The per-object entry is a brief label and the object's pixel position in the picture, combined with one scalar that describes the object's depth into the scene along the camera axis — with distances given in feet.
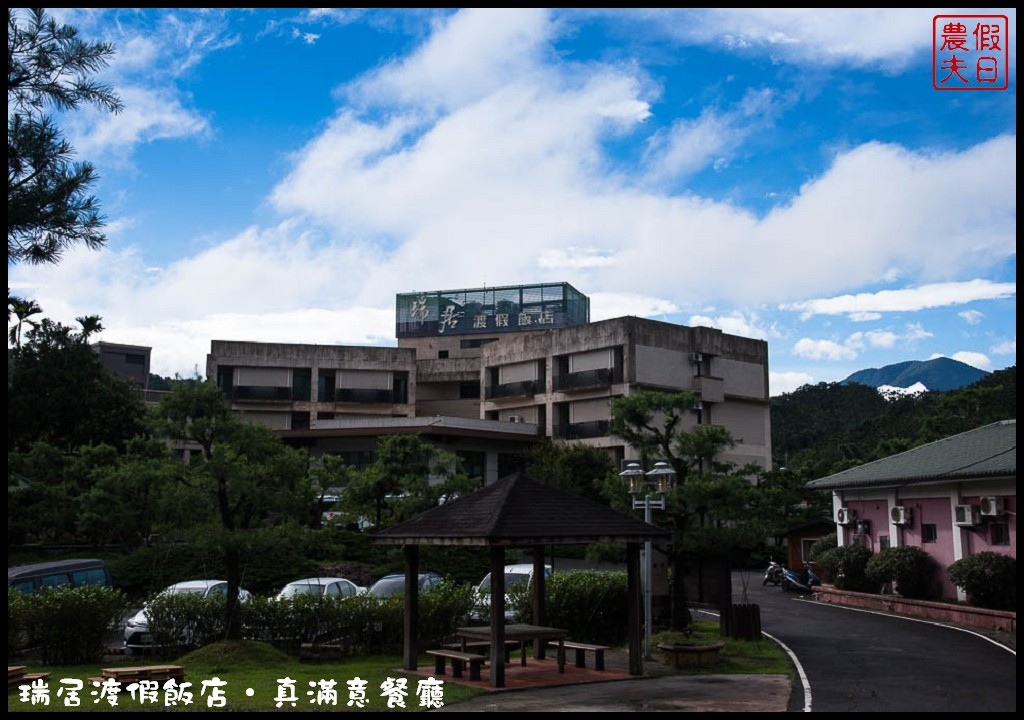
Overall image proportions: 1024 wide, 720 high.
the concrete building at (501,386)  157.79
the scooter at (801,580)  107.65
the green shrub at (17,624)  55.01
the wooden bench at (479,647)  52.80
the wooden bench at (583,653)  52.24
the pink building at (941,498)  76.38
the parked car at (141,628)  59.21
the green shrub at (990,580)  71.82
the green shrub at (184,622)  57.82
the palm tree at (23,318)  124.89
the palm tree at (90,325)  138.57
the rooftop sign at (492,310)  208.44
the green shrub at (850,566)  92.63
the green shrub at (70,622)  55.52
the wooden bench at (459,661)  48.34
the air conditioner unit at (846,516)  98.43
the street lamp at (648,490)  58.44
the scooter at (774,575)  114.83
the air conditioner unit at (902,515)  88.17
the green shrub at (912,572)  83.66
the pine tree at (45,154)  32.12
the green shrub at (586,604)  63.98
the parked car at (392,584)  78.84
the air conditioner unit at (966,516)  77.61
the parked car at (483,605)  65.77
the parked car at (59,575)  67.67
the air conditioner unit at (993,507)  75.20
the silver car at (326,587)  72.69
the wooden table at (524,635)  49.44
